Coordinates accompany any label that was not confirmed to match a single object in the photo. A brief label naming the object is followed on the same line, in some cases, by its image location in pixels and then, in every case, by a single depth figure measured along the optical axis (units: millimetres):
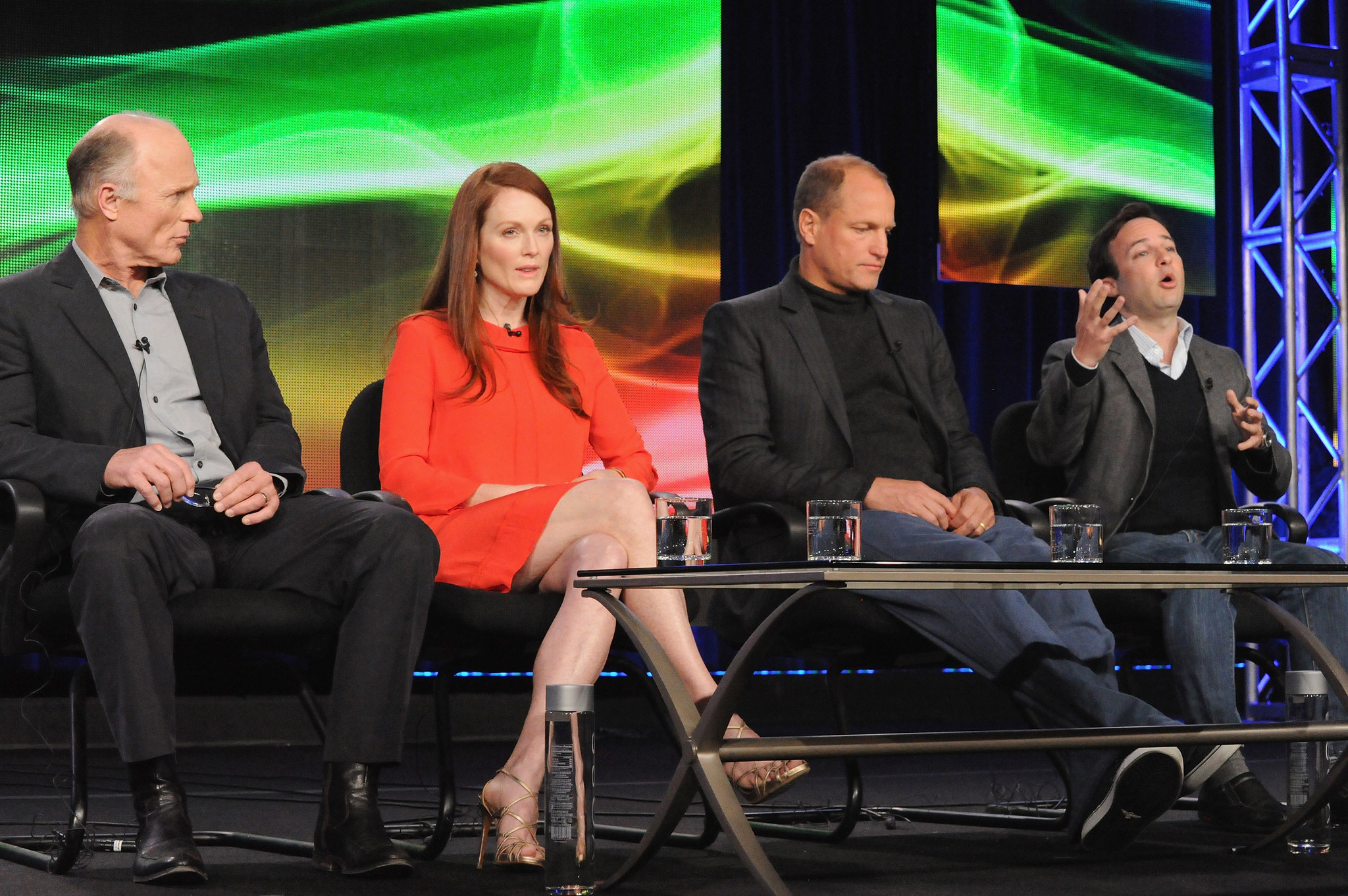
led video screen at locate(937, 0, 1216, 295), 11258
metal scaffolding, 10719
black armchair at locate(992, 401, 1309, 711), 6176
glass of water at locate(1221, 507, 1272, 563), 5445
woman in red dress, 5090
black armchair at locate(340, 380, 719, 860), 5125
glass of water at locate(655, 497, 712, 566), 5004
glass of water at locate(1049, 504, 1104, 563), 5207
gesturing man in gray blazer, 6109
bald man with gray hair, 4551
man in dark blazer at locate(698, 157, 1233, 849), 5359
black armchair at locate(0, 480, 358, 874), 4715
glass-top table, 4098
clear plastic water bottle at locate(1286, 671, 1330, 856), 5512
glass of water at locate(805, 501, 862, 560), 4750
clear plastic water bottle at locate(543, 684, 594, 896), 4461
